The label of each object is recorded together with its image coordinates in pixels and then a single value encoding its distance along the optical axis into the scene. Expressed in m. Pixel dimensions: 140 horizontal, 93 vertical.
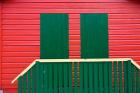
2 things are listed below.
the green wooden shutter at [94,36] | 6.25
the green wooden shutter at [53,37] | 6.24
